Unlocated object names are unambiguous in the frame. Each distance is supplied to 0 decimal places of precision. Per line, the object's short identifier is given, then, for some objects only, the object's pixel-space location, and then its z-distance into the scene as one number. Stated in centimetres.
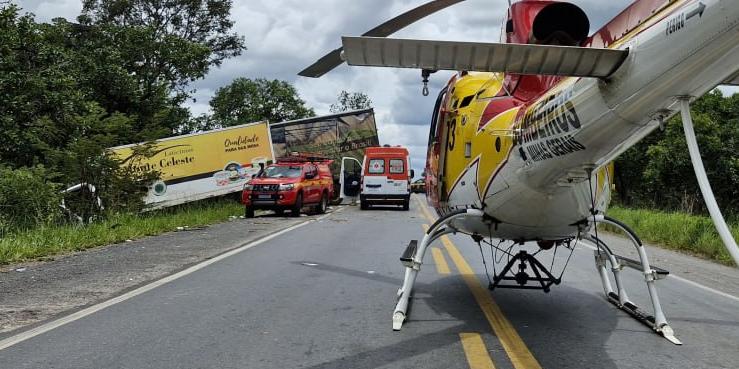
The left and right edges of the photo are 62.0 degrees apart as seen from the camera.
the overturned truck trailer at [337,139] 2981
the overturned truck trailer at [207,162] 2377
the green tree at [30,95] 1978
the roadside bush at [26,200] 1374
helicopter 298
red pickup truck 2181
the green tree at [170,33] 3378
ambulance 2689
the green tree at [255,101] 6166
